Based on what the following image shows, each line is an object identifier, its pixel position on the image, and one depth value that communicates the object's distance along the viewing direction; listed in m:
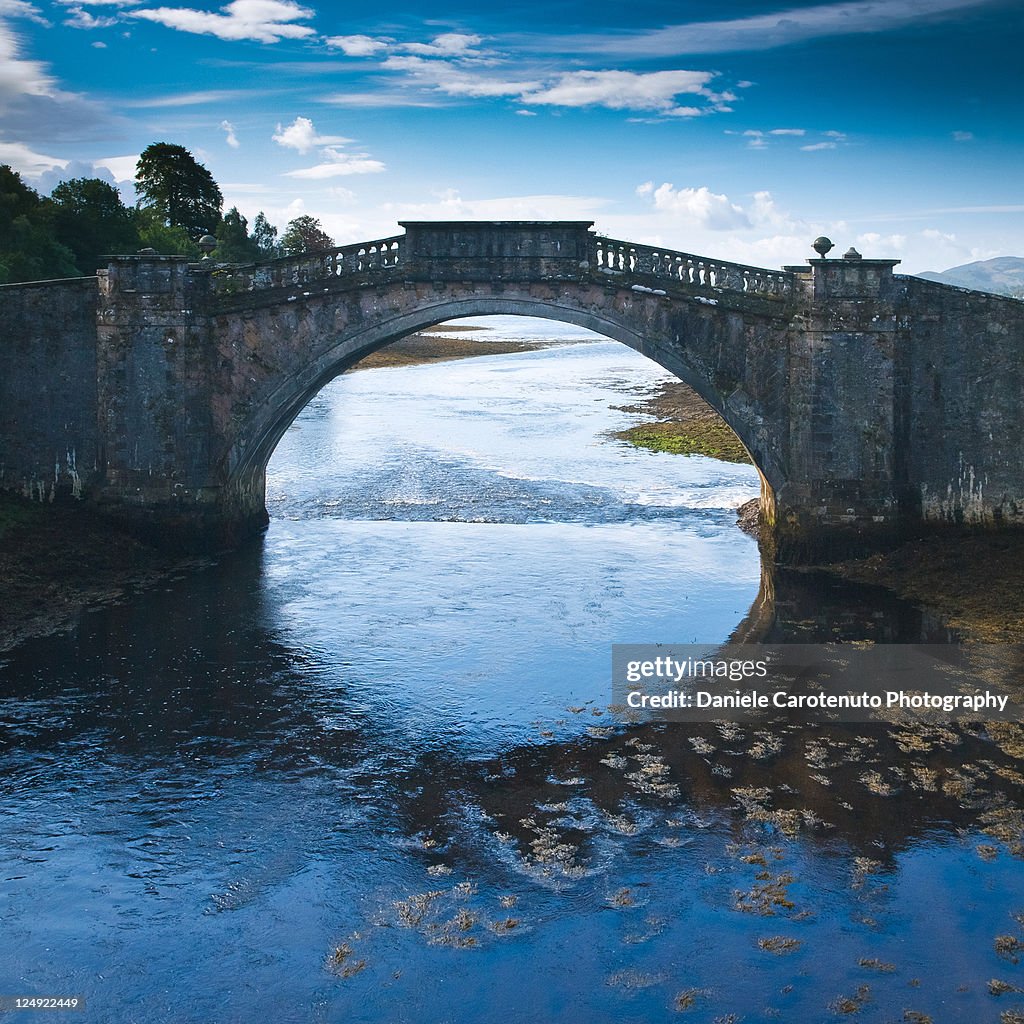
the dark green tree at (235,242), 83.50
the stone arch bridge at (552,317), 27.52
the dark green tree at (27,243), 48.95
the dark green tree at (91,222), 56.28
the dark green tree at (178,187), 79.00
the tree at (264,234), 113.68
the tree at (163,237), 65.68
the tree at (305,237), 110.88
